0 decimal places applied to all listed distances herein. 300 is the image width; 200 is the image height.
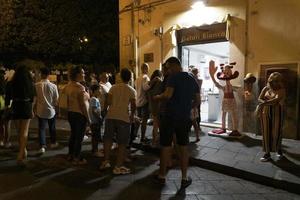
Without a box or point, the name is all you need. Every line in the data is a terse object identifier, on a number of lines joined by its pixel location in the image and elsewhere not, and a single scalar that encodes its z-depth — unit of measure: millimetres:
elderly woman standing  4276
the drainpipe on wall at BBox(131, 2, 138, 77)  8222
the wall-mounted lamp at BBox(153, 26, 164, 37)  7488
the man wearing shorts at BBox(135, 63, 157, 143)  5390
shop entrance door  7504
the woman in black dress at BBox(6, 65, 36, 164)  4357
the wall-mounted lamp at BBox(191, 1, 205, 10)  6677
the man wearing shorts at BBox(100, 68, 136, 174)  4052
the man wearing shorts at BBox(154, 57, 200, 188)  3628
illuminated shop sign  6478
